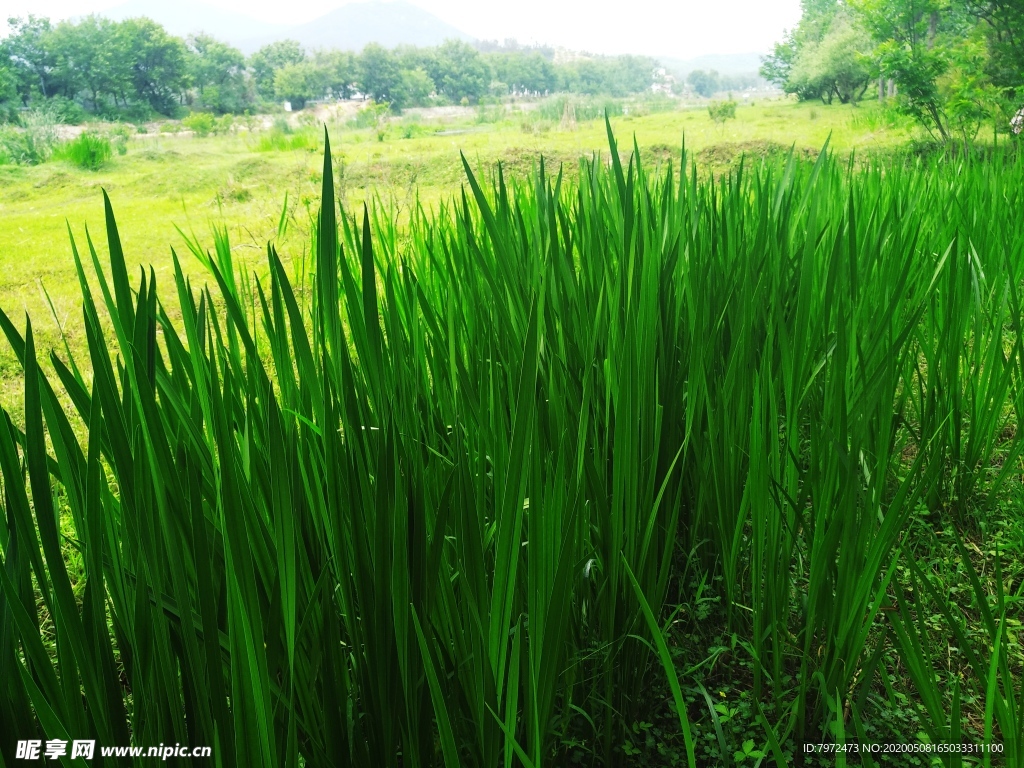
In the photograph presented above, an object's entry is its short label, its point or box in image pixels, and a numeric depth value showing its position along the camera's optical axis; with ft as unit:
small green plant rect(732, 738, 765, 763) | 1.81
